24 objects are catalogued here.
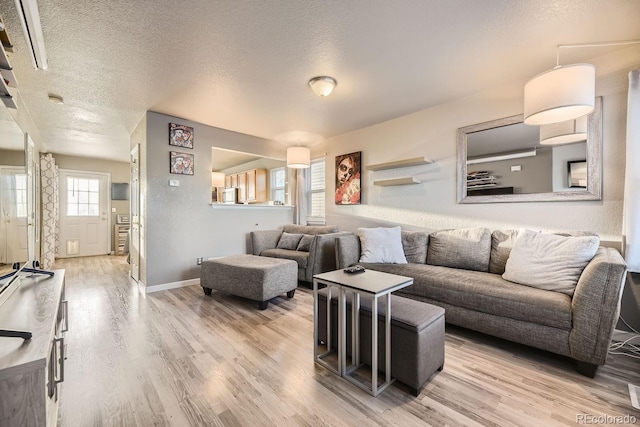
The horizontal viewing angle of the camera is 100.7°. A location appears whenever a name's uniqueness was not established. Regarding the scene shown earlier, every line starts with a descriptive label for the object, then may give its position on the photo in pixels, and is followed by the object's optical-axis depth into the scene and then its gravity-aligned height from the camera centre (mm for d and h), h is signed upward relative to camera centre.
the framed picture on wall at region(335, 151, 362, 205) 4246 +557
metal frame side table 1507 -644
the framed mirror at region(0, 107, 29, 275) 1388 +100
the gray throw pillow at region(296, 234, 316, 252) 4039 -466
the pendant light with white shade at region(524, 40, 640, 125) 1826 +852
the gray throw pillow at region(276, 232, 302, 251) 4217 -449
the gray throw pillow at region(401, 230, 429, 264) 3018 -392
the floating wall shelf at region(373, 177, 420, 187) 3455 +426
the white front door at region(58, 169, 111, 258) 6055 -4
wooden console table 745 -445
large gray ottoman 2814 -717
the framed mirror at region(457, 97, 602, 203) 2299 +476
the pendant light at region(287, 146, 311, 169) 4191 +895
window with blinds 4984 +399
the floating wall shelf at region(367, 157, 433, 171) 3320 +658
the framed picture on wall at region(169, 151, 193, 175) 3658 +714
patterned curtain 4984 +112
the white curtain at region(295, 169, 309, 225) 5074 +290
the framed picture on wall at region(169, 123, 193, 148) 3641 +1100
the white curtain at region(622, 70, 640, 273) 1979 +233
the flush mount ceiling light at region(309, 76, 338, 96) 2561 +1257
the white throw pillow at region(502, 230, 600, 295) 1925 -371
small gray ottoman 1504 -758
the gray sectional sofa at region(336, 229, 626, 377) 1645 -617
